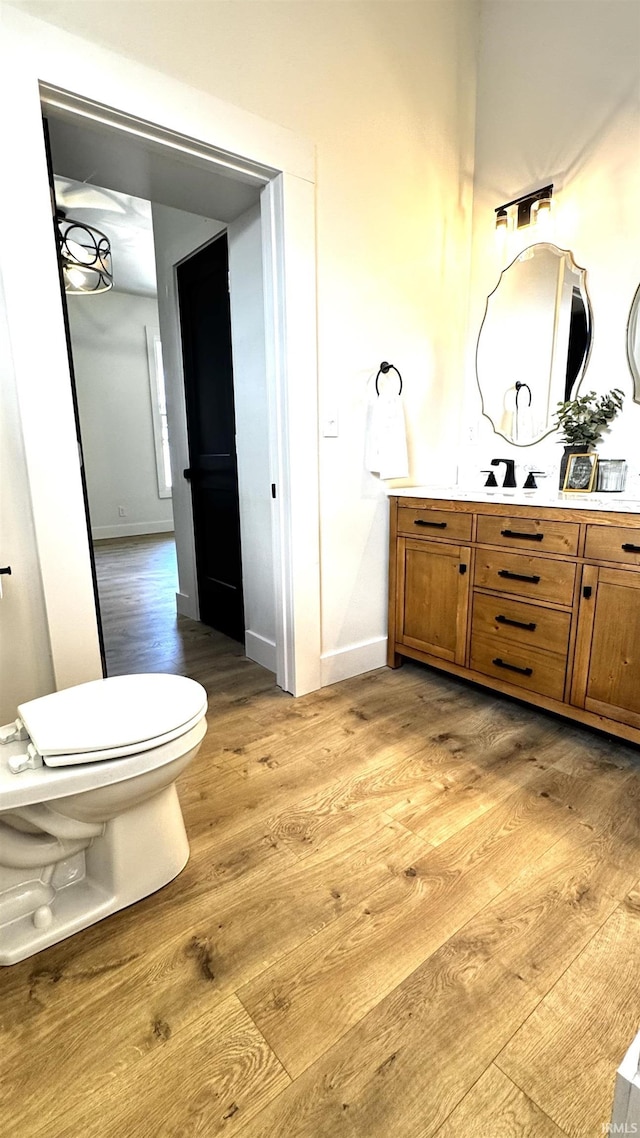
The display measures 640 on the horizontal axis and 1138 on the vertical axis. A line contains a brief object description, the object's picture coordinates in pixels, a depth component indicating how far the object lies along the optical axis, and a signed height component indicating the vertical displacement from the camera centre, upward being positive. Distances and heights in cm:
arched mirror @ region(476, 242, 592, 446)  215 +48
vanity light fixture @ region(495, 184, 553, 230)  219 +104
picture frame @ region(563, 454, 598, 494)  203 -9
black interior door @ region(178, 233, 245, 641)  257 +13
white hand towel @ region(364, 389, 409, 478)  218 +6
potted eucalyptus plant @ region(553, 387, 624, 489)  204 +13
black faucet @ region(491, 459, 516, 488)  238 -10
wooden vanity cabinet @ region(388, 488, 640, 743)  166 -53
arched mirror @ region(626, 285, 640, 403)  196 +41
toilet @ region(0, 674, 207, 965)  102 -71
